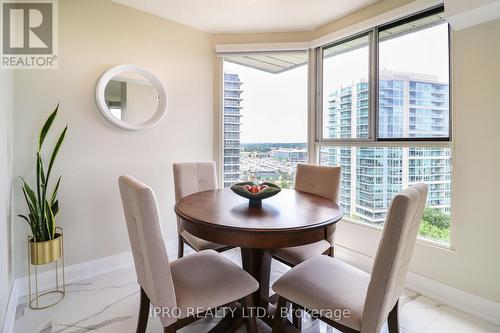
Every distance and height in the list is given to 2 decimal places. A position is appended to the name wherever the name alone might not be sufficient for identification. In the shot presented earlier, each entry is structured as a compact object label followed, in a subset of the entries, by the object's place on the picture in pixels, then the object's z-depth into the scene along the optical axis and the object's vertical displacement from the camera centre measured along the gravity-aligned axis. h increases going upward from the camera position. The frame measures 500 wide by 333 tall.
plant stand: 1.85 -0.71
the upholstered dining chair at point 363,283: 1.04 -0.61
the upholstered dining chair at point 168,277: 1.17 -0.61
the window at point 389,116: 2.19 +0.45
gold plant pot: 1.85 -0.65
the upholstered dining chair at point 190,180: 2.18 -0.17
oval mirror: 2.40 +0.65
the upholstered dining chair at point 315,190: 1.77 -0.25
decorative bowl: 1.71 -0.21
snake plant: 1.88 -0.33
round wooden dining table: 1.29 -0.32
